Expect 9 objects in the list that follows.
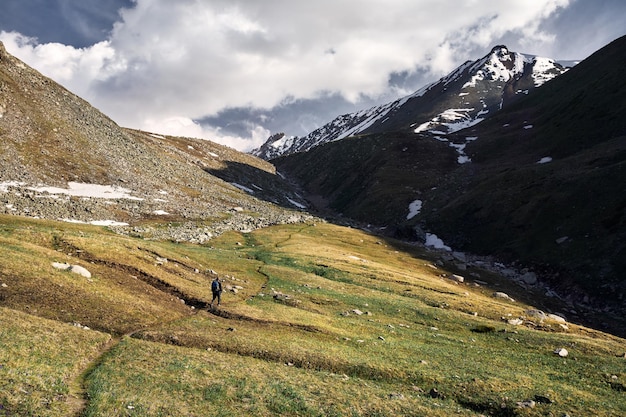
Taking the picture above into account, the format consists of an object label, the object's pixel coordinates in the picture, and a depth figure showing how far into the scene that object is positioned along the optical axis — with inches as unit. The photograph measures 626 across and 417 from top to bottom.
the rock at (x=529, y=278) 3024.1
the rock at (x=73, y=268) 1426.9
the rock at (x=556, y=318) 1902.4
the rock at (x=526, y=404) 910.9
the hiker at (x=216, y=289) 1441.9
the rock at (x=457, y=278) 2824.8
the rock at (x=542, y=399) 939.0
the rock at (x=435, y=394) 952.3
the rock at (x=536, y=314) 1903.3
